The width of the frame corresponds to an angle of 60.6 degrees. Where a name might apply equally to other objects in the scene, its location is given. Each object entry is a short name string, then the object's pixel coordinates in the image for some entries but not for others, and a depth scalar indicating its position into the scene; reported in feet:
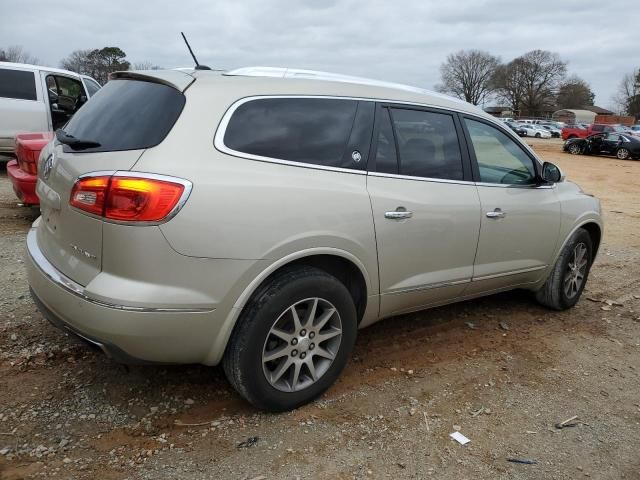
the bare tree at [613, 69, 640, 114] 308.81
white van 31.32
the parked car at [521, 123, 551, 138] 182.80
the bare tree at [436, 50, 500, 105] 327.67
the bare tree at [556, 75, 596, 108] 320.09
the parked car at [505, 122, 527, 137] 180.67
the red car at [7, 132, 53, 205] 18.88
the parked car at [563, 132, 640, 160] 88.94
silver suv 7.95
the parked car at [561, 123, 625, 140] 112.95
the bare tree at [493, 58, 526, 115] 315.17
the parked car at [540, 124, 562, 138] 187.73
